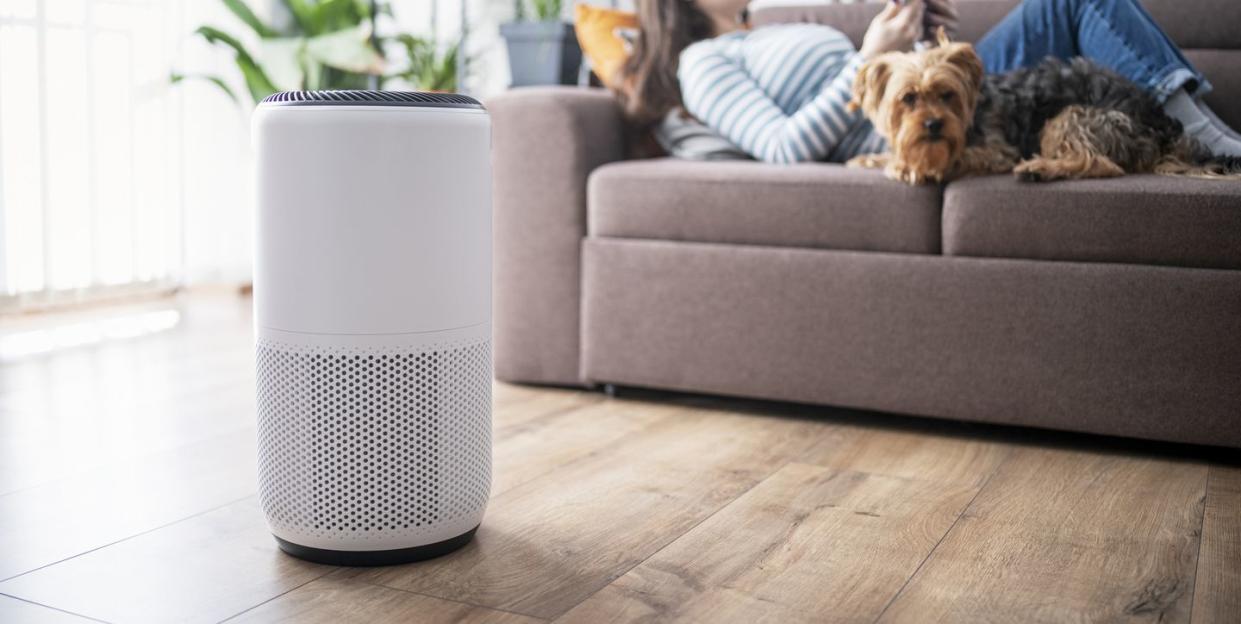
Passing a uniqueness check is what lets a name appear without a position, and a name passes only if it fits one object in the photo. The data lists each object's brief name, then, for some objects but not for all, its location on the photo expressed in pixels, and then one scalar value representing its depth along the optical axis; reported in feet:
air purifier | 4.34
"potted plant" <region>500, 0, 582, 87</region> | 11.28
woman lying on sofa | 7.74
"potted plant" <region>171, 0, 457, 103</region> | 11.75
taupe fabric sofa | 6.39
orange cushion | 9.39
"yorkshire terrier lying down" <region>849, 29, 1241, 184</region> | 6.93
